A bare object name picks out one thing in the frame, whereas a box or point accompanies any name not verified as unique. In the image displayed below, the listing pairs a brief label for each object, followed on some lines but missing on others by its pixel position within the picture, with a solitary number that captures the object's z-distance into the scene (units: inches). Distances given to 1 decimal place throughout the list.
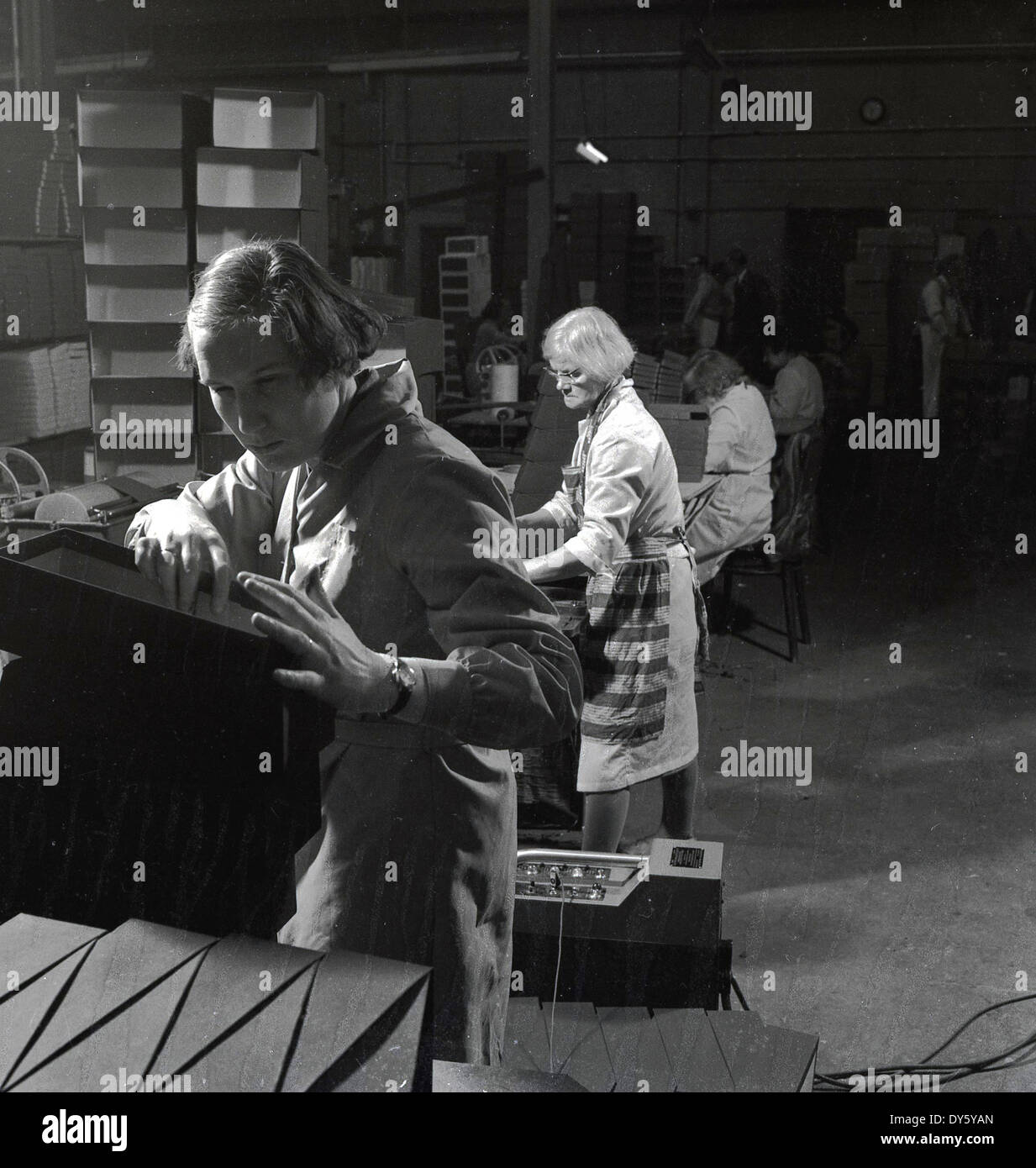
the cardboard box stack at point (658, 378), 138.1
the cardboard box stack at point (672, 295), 186.9
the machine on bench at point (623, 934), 62.9
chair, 169.0
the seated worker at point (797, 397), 188.5
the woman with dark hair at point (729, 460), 145.9
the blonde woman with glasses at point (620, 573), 91.7
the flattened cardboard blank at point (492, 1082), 32.2
